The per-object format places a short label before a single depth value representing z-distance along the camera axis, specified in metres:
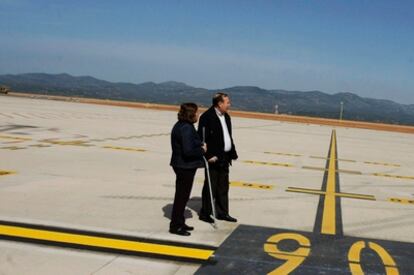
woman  6.73
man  7.70
